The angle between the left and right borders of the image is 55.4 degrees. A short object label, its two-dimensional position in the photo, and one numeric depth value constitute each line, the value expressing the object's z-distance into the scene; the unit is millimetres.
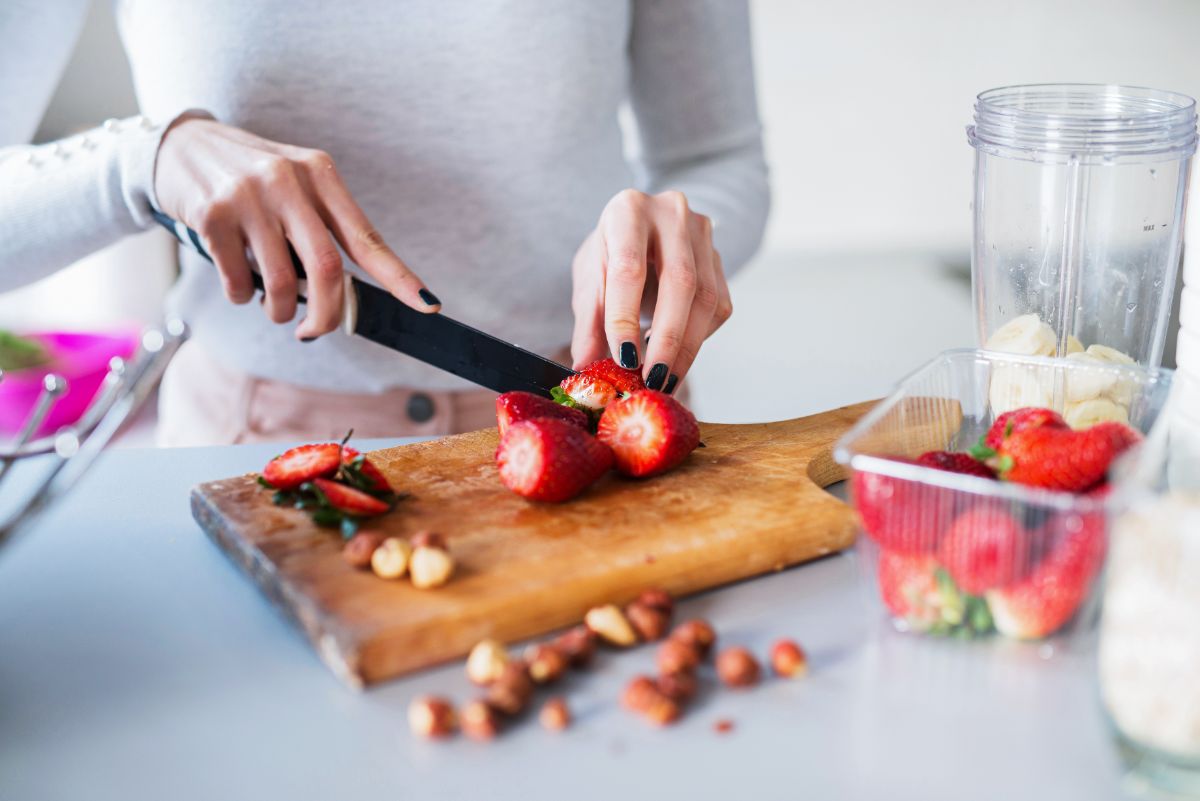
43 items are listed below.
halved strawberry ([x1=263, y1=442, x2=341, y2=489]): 891
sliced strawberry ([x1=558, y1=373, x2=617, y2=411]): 1000
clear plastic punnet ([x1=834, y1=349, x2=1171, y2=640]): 612
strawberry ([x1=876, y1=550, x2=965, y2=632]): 666
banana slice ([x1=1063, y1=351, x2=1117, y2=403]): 879
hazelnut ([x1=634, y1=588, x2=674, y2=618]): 741
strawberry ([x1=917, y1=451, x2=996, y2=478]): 756
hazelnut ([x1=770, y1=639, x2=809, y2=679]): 684
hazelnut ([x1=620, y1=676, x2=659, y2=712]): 647
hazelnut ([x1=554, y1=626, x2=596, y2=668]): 693
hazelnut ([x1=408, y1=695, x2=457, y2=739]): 633
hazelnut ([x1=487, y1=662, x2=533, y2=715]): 645
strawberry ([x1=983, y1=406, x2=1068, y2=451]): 789
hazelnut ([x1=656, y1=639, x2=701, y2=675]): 676
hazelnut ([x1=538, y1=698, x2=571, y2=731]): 640
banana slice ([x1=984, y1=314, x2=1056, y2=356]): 961
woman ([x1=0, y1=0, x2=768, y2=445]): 1018
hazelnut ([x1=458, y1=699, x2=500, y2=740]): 630
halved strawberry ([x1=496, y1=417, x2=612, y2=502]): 867
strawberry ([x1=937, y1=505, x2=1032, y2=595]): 625
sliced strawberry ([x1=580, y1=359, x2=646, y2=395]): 1008
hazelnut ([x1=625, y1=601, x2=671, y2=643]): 725
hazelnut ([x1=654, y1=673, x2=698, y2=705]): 651
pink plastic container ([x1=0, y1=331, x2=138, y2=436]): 2412
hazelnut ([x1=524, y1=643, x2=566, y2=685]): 672
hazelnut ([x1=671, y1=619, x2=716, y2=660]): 702
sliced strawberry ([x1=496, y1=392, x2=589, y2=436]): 958
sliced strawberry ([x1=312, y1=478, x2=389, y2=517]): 860
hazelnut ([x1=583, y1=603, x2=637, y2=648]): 718
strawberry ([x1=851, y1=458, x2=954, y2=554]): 658
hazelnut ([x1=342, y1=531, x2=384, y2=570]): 776
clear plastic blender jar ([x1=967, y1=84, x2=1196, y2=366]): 959
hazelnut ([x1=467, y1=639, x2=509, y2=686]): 681
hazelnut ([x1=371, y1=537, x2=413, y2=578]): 762
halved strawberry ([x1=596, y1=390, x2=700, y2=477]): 917
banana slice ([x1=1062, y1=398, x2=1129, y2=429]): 876
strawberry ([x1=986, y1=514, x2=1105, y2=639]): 603
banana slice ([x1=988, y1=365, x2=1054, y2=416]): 898
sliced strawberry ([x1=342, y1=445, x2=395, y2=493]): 888
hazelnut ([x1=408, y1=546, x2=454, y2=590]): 748
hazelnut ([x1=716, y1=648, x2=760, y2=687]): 670
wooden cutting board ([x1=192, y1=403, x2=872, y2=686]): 722
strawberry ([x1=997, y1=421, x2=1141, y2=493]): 726
